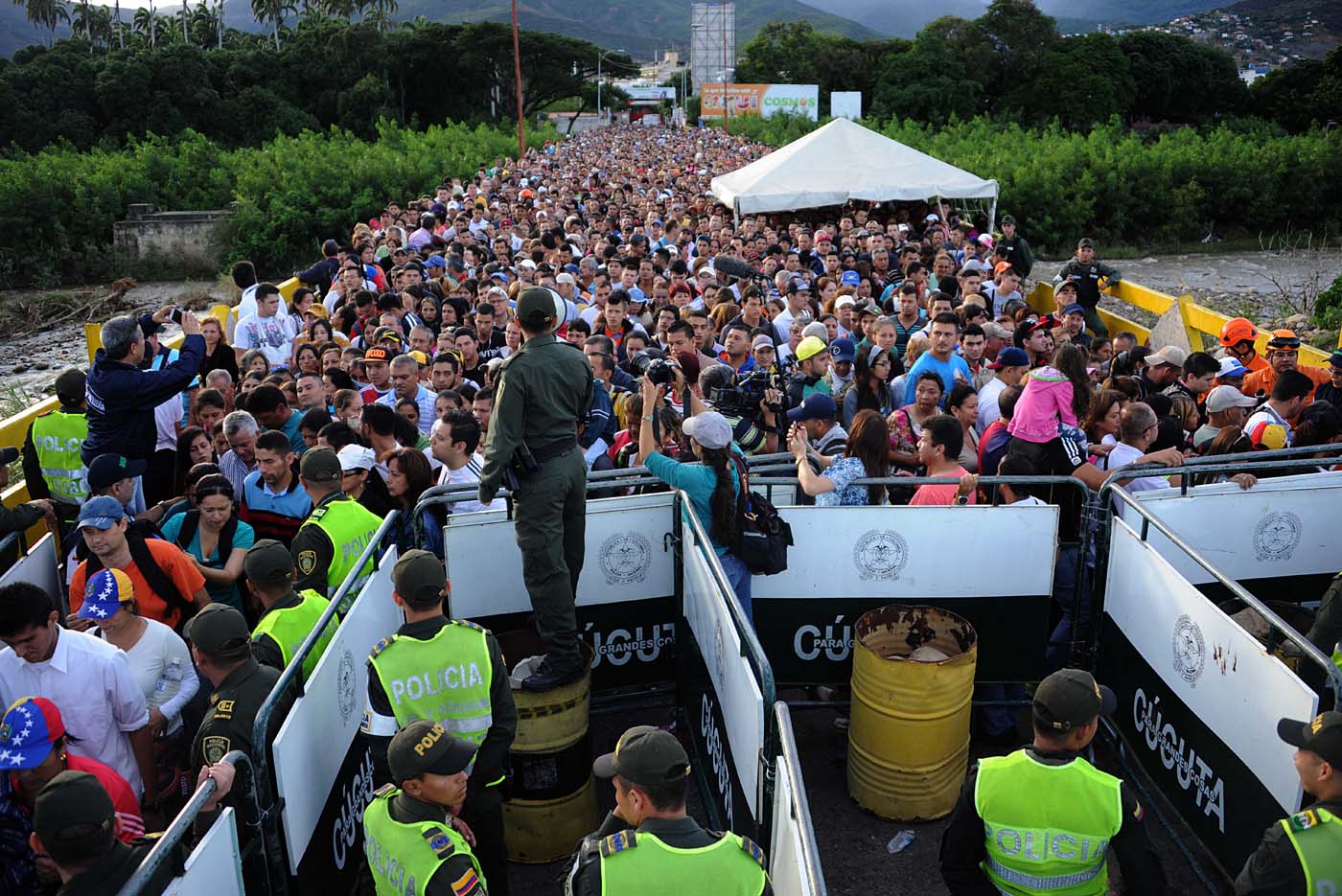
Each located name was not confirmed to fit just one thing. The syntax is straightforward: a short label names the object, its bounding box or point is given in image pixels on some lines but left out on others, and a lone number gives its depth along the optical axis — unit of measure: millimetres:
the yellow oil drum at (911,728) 5012
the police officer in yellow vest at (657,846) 2777
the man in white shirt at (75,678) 3842
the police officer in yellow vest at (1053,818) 3271
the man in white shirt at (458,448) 5980
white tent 17406
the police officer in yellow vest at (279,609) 4246
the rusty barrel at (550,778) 4746
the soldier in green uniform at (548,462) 4703
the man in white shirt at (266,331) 10008
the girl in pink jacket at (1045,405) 6113
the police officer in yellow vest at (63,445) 6809
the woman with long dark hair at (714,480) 5109
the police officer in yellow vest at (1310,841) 3068
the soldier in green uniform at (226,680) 3699
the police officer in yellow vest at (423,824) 3082
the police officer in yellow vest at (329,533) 4945
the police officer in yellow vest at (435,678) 3850
